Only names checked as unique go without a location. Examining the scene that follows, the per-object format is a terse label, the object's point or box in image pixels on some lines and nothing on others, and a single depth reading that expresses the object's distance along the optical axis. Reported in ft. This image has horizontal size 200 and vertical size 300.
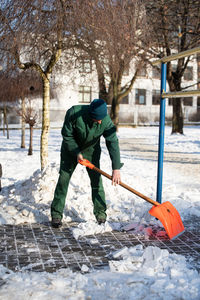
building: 104.90
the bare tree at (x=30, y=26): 18.84
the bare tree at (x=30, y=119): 38.83
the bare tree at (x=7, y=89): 29.27
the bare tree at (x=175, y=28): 53.47
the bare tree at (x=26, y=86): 33.48
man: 13.91
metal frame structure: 14.94
